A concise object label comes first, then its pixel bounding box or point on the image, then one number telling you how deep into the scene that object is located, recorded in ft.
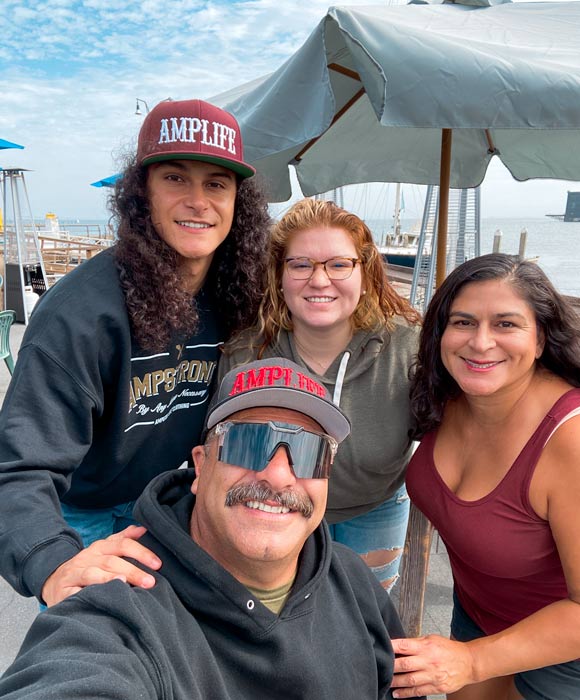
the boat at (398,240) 119.40
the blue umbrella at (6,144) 34.37
